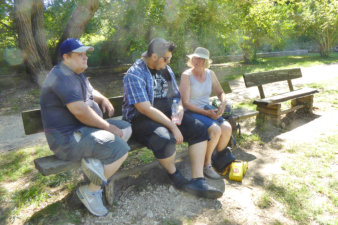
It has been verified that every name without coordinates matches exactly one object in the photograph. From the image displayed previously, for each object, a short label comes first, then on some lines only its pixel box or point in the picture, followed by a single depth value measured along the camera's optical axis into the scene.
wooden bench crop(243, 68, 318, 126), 4.66
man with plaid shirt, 2.68
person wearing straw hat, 3.14
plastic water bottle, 2.95
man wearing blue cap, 2.27
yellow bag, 3.08
